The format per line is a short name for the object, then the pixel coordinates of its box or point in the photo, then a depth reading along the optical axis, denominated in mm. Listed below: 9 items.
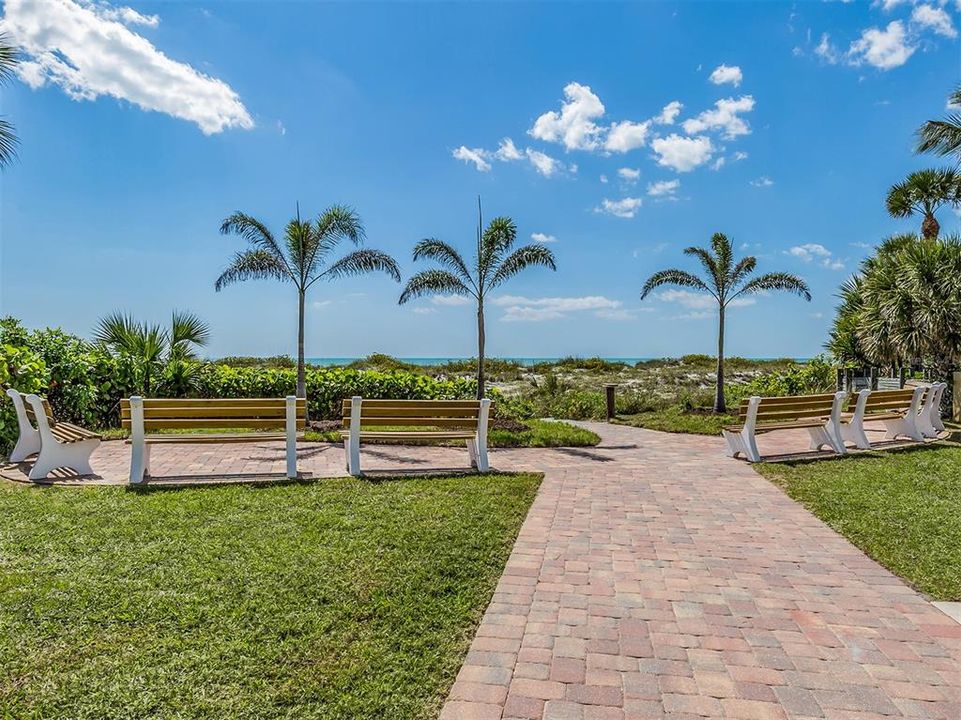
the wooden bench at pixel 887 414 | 8656
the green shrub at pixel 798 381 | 19141
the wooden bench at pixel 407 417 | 6746
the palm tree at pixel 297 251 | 12648
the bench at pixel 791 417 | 7910
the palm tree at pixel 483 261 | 13820
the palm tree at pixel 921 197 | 21189
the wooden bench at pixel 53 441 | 6234
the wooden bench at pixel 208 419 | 6082
